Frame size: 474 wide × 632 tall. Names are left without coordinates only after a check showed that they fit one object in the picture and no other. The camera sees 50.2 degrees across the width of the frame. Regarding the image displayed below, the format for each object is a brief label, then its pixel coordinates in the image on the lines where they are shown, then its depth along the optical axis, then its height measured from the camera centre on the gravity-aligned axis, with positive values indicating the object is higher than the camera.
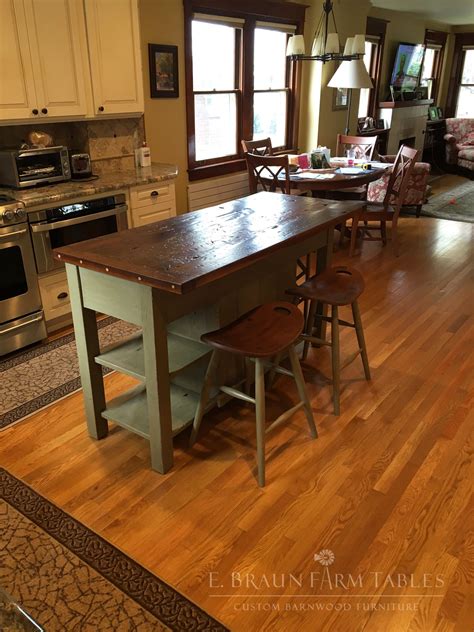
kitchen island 1.89 -0.70
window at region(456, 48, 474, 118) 9.80 +0.31
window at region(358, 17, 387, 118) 7.36 +0.63
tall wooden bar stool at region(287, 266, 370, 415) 2.50 -0.87
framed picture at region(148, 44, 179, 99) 4.12 +0.26
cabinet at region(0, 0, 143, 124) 2.99 +0.27
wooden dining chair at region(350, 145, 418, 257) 4.65 -0.92
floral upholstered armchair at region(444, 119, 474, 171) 8.94 -0.62
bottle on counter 4.09 -0.39
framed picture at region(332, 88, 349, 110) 6.35 +0.07
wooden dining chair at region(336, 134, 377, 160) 5.73 -0.42
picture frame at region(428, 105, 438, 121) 9.66 -0.13
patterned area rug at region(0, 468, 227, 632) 1.56 -1.47
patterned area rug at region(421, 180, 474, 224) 6.39 -1.26
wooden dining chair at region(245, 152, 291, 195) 4.46 -0.60
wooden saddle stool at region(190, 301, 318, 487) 1.99 -0.87
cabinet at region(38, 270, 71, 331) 3.24 -1.16
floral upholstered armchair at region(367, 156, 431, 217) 5.88 -0.91
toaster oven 3.20 -0.38
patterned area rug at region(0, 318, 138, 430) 2.64 -1.44
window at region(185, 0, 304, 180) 4.64 +0.26
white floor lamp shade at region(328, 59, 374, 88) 5.30 +0.29
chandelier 4.71 +0.50
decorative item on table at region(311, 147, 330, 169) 5.02 -0.51
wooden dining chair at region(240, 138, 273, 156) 5.02 -0.39
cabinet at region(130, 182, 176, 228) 3.67 -0.69
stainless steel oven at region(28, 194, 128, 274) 3.08 -0.71
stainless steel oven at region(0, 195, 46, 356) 2.89 -1.01
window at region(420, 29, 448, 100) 9.13 +0.77
